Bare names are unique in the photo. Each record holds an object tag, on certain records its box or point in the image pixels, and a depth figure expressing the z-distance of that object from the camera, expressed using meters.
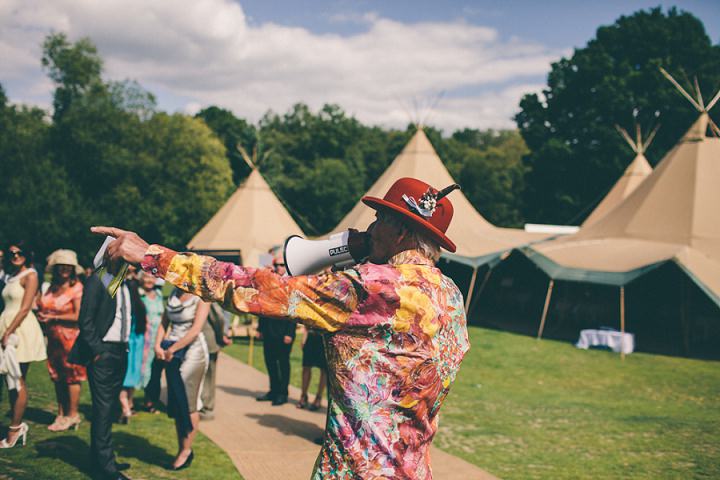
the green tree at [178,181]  29.88
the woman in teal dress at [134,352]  6.79
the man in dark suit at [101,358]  4.96
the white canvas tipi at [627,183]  25.39
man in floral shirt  1.89
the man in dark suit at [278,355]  8.23
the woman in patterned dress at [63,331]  6.08
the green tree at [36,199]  22.78
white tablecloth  13.73
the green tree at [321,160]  48.06
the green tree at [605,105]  32.81
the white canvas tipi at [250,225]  19.27
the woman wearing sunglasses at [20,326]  5.60
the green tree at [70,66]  39.41
